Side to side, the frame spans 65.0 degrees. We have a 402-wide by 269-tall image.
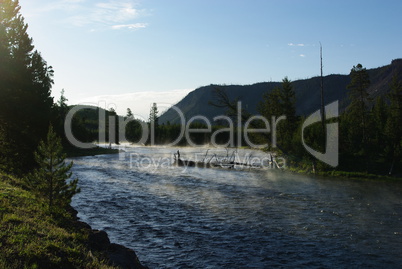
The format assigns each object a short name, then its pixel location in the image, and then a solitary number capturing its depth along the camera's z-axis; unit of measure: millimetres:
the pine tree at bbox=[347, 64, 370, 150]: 45219
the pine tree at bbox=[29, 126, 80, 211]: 16609
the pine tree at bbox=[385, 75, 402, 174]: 41678
